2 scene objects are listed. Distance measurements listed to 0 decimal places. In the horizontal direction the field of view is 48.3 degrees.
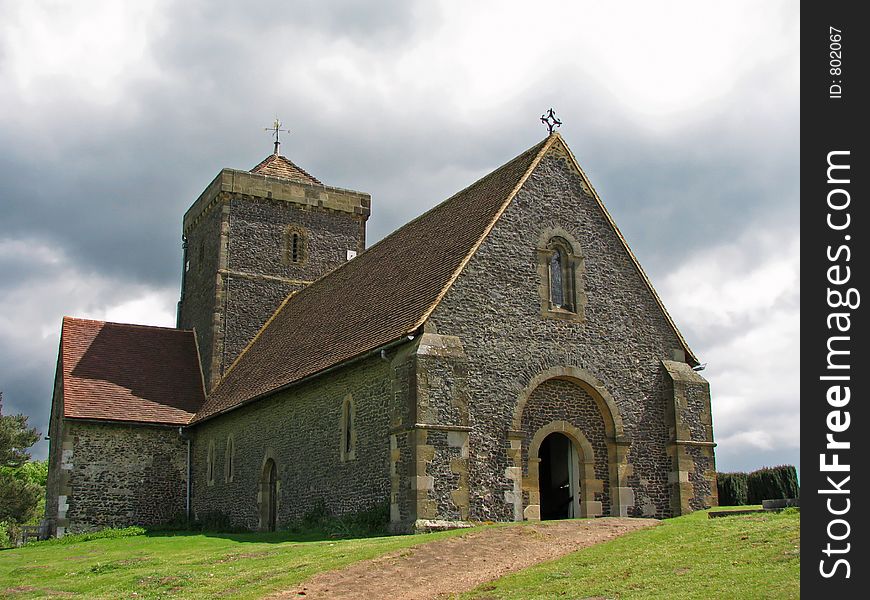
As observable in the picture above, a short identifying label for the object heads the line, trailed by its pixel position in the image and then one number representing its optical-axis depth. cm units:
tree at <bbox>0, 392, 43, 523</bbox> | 5400
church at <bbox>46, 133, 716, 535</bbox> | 2055
